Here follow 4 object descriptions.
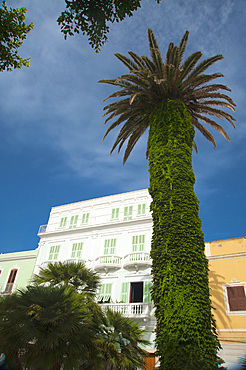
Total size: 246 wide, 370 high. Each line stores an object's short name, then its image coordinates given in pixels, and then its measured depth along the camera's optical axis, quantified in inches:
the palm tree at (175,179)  348.2
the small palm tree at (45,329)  352.5
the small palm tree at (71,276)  618.2
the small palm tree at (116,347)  425.7
